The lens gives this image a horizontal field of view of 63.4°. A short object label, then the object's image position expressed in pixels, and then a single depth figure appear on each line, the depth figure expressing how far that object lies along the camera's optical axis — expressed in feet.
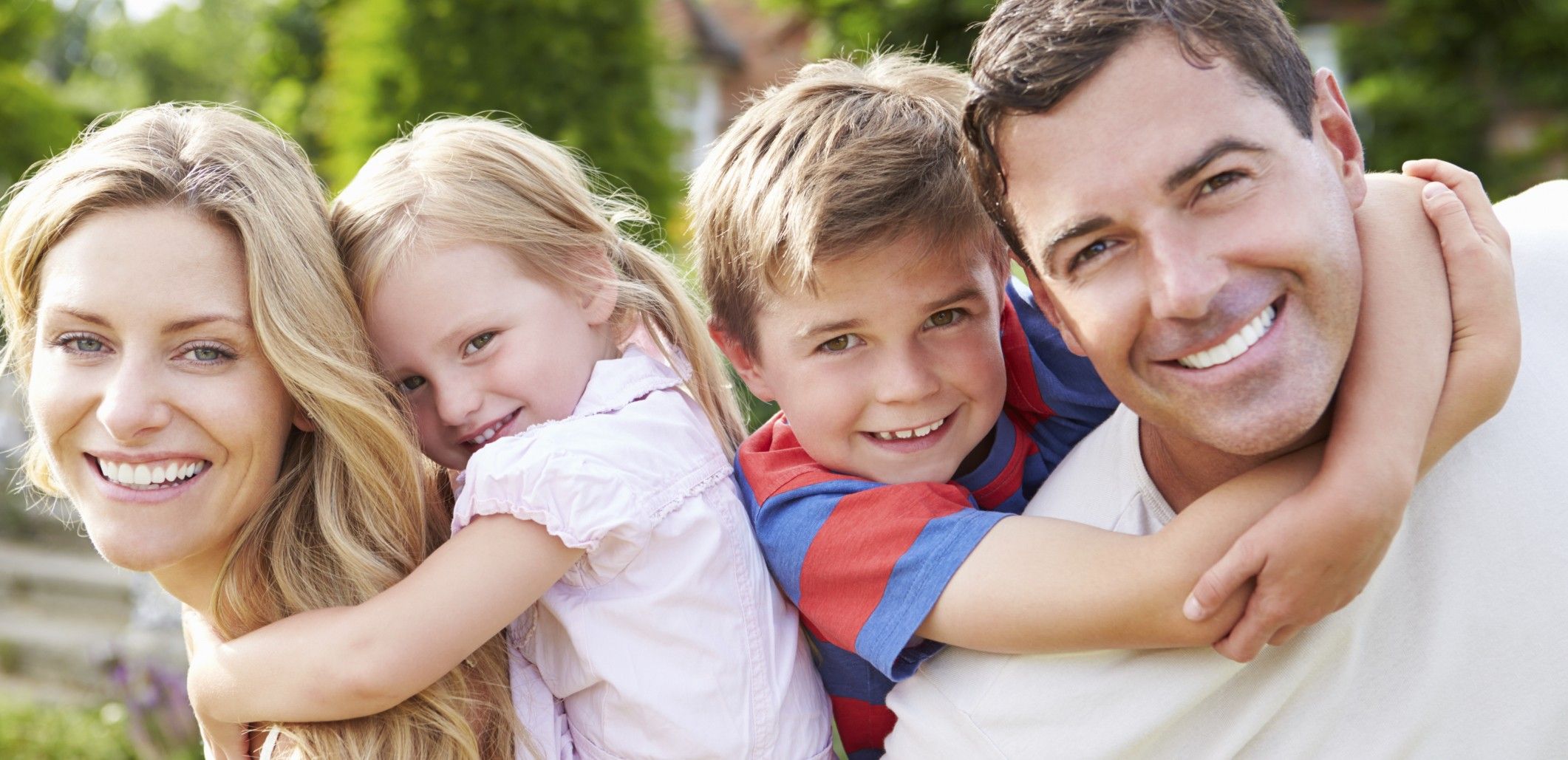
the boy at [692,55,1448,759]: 6.65
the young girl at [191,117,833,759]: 7.07
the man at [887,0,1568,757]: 5.98
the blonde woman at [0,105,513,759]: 7.31
